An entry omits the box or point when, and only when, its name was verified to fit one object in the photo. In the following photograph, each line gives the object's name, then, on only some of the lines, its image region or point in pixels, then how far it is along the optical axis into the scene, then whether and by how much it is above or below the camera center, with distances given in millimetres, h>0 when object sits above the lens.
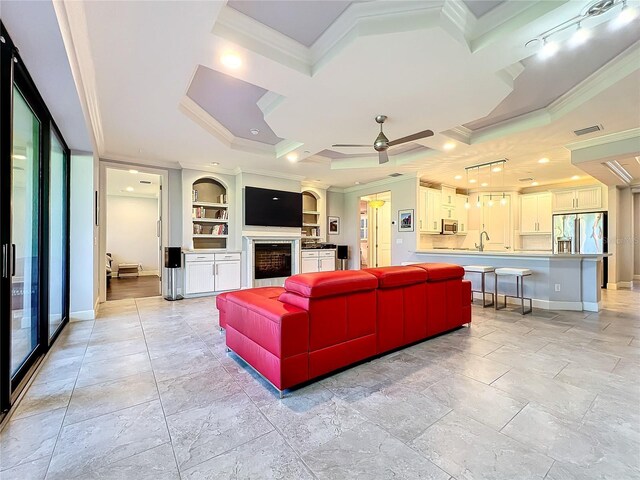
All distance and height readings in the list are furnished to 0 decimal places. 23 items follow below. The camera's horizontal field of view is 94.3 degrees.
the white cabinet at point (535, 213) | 7766 +707
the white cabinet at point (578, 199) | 7047 +1009
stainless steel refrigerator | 6941 +216
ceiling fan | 3323 +1151
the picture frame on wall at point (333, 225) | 8227 +421
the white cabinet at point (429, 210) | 6840 +705
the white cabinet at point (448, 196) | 7466 +1128
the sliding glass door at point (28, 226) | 1837 +135
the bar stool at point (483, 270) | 4725 -485
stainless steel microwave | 7430 +329
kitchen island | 4477 -614
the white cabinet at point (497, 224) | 8117 +447
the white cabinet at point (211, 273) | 5566 -633
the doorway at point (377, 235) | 9625 +166
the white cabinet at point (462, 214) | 7890 +712
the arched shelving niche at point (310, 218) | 7938 +600
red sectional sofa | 2098 -644
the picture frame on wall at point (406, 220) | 6625 +461
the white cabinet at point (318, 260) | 7301 -513
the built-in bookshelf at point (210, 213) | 6094 +566
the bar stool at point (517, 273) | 4430 -508
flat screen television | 6184 +715
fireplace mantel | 6156 -100
